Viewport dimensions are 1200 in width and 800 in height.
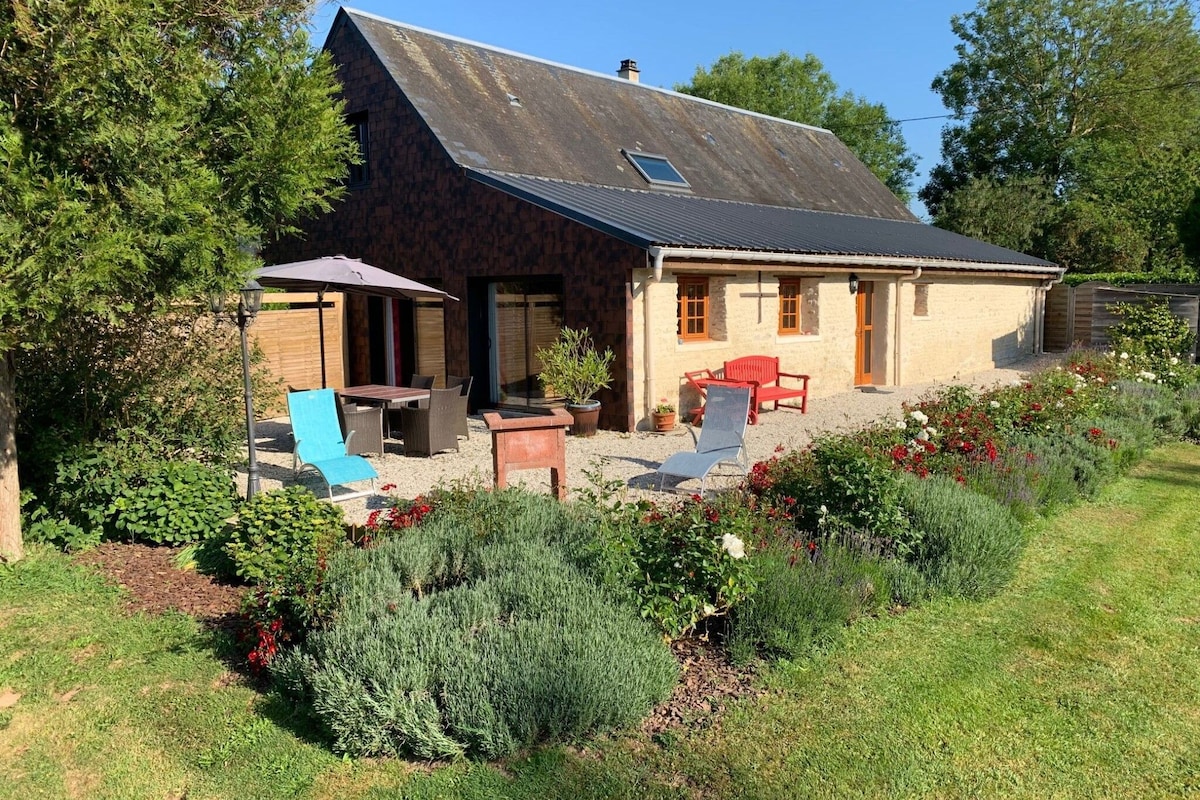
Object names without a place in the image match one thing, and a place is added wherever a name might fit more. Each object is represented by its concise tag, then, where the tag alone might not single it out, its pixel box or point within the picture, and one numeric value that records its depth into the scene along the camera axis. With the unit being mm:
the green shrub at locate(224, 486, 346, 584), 5195
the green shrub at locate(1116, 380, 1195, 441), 10352
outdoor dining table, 10023
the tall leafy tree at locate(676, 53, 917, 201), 44562
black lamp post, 6906
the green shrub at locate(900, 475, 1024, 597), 5512
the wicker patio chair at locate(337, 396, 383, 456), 9000
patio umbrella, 9922
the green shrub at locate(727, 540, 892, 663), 4512
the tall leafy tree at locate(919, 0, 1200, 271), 35281
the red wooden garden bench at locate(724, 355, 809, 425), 12445
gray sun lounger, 8227
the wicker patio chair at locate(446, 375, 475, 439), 10195
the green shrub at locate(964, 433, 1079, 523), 6828
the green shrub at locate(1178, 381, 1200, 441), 10969
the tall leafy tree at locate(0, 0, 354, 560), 4547
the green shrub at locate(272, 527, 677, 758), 3641
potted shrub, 10930
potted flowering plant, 11416
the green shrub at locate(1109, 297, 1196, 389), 13055
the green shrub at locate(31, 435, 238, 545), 6117
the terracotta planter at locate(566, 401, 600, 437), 11086
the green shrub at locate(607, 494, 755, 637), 4426
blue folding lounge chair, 7609
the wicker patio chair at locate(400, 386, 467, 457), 9781
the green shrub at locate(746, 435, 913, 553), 5629
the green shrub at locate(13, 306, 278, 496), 6184
